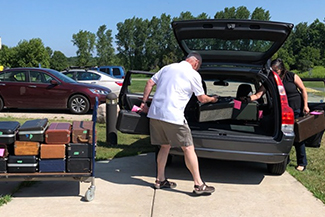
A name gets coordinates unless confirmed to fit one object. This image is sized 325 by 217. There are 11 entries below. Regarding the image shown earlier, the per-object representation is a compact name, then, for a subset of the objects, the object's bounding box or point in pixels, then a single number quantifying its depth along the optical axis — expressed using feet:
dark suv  15.01
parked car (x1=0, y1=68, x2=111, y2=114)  36.35
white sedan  47.06
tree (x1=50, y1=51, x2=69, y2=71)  316.21
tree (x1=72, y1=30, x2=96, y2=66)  250.37
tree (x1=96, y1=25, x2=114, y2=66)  258.78
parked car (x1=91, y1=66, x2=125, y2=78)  73.60
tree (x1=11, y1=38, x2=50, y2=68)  212.84
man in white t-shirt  13.80
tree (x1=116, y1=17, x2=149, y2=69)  299.56
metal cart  13.06
